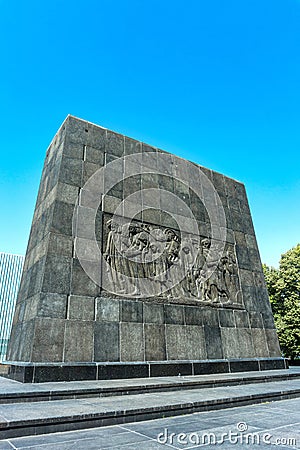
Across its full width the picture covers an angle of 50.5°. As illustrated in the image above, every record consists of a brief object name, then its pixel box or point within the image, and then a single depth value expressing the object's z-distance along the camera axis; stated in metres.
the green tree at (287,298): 21.56
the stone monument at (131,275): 7.27
